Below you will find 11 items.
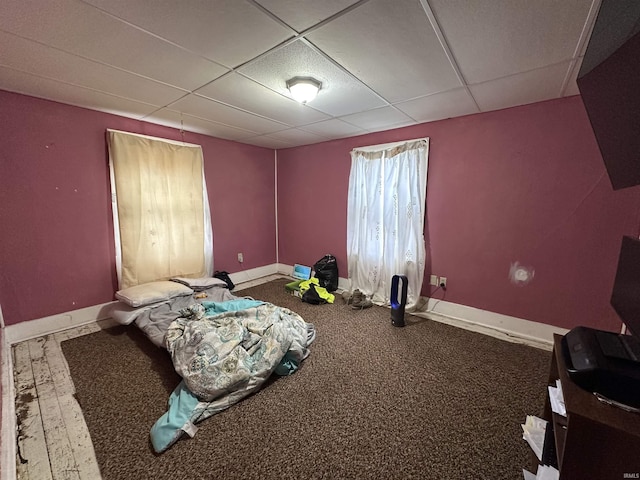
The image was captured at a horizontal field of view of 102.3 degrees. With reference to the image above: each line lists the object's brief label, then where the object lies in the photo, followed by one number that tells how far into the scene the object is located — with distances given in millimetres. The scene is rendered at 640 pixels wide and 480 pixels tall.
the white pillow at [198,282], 3002
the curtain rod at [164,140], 2708
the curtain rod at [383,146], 2973
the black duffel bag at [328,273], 3703
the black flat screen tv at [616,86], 706
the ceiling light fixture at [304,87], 1879
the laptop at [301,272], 4126
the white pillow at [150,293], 2514
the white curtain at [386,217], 2979
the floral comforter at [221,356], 1506
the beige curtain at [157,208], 2752
